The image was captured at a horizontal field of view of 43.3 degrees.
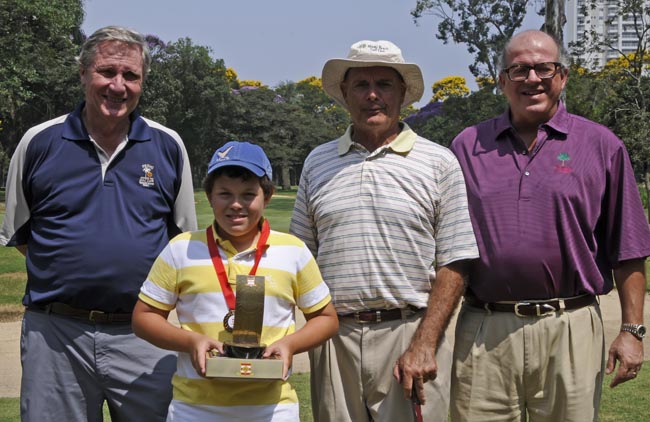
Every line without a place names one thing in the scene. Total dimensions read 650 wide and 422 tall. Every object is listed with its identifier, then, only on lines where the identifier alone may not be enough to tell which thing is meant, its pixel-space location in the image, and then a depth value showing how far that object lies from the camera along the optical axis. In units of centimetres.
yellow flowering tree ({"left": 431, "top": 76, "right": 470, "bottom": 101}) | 6594
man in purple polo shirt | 388
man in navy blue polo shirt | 380
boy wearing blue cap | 328
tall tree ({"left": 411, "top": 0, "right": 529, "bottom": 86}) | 4069
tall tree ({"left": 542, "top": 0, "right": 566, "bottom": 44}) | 1716
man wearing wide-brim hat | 373
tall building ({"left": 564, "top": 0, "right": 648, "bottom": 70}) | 2250
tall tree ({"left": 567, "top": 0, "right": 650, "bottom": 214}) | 2113
